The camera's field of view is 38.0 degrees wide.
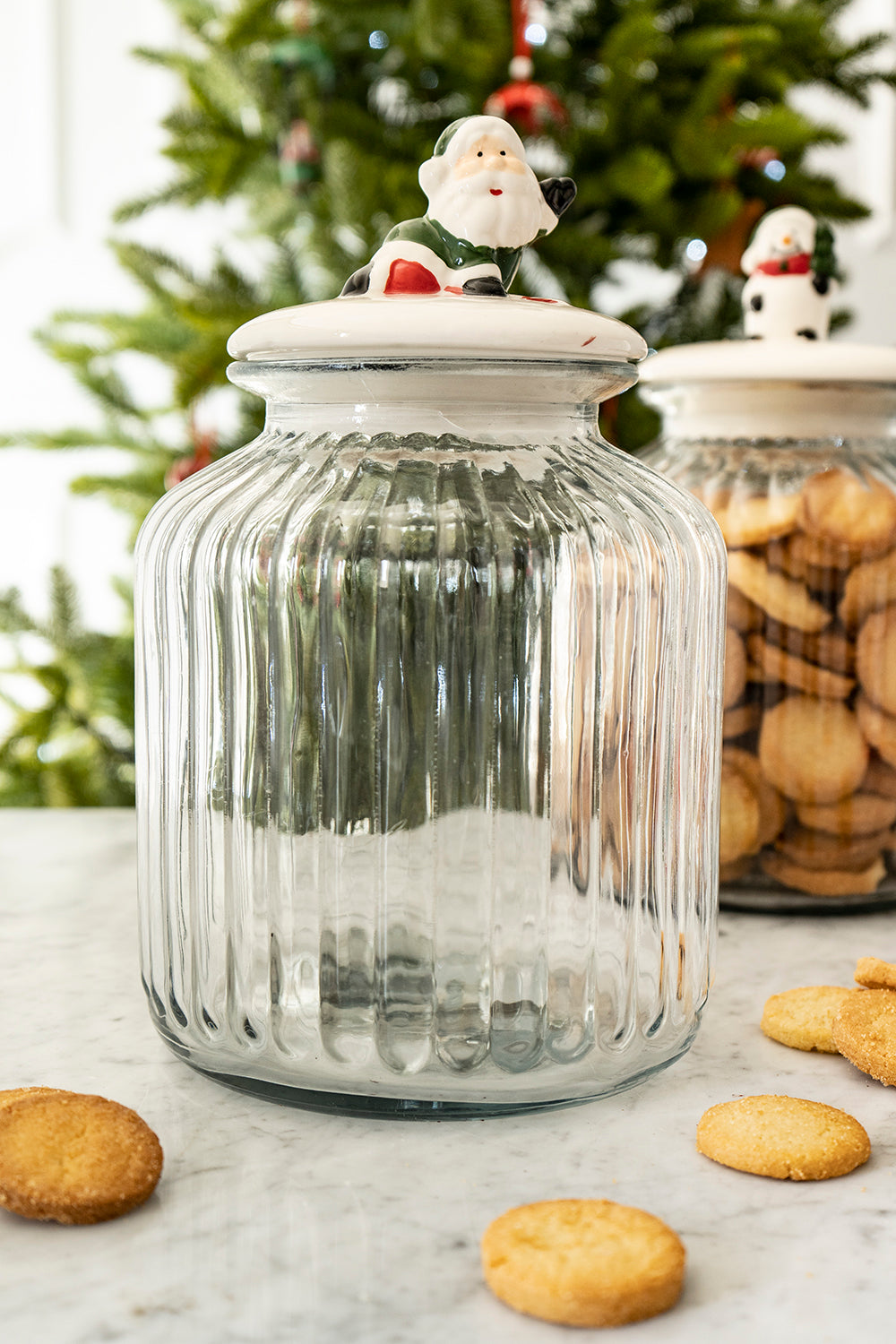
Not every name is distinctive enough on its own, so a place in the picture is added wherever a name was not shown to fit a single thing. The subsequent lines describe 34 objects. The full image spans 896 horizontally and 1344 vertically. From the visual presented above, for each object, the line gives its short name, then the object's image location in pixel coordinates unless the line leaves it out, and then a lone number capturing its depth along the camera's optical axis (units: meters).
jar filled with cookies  0.63
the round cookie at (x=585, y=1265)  0.31
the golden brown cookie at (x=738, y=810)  0.63
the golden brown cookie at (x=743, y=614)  0.63
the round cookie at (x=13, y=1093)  0.40
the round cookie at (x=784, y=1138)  0.39
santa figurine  0.44
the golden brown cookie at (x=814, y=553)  0.63
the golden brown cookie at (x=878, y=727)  0.63
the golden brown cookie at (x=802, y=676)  0.63
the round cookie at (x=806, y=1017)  0.49
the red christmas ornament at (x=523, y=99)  1.10
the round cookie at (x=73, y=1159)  0.35
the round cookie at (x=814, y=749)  0.63
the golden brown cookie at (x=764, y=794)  0.63
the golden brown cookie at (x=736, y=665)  0.63
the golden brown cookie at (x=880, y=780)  0.63
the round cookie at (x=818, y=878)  0.64
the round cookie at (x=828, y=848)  0.64
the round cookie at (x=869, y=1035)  0.45
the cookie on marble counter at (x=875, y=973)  0.49
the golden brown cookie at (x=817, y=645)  0.63
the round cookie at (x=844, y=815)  0.63
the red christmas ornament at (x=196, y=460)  1.24
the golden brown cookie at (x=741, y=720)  0.63
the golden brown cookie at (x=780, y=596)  0.63
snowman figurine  0.64
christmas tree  1.13
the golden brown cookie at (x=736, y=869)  0.65
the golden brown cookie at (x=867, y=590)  0.63
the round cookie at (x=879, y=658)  0.63
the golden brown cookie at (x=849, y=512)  0.63
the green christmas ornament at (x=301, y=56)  1.20
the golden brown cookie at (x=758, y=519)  0.63
